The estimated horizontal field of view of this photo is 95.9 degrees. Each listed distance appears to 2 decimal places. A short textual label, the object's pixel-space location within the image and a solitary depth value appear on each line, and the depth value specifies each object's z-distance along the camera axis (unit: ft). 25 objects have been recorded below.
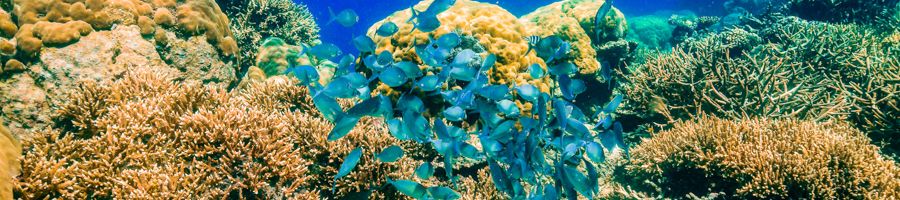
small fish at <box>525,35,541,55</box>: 13.58
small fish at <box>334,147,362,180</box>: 9.20
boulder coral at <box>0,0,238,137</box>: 14.44
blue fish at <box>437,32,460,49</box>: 12.76
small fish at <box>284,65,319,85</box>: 13.05
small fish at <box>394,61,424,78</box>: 11.12
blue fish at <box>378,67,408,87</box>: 10.61
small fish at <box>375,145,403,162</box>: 9.81
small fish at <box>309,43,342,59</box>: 13.92
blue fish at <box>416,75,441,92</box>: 11.25
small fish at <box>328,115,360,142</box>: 9.15
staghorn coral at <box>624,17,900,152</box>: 17.79
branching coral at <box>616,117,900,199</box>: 12.17
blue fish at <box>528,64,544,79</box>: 13.57
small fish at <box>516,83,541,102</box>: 11.94
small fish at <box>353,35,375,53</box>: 13.83
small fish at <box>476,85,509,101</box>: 11.46
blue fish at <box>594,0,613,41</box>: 11.66
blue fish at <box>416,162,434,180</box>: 10.31
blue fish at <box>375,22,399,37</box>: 13.39
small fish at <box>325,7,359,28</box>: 14.62
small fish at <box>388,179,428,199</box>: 9.61
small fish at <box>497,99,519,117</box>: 11.91
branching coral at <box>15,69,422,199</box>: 10.71
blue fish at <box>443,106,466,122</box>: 11.20
